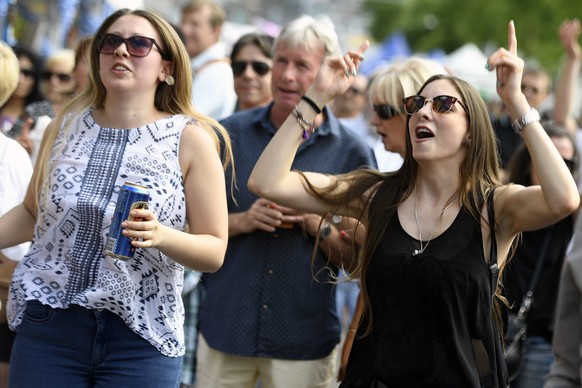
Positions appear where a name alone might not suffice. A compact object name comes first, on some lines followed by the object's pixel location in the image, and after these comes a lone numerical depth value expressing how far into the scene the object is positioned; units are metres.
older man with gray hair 9.45
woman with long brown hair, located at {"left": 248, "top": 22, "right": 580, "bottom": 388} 7.23
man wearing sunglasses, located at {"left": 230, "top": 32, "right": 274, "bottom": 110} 13.30
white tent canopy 51.03
